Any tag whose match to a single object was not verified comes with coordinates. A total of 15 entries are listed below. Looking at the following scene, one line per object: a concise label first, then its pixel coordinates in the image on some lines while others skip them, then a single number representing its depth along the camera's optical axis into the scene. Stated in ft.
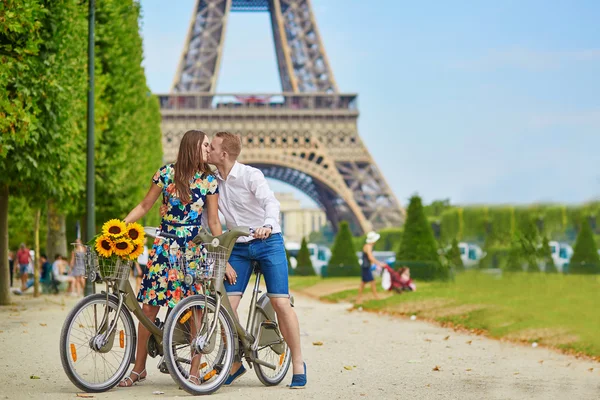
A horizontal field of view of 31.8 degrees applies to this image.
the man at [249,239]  23.77
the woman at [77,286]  82.23
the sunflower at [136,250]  22.94
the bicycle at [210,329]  22.52
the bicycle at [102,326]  22.47
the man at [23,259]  98.92
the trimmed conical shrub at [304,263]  146.72
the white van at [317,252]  223.51
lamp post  67.10
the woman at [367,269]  72.08
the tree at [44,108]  48.01
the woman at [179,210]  23.67
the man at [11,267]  106.55
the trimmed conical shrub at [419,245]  96.78
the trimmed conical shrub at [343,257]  130.21
